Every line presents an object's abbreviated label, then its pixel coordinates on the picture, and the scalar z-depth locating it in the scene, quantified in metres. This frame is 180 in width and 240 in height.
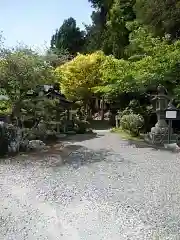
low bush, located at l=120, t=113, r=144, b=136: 7.91
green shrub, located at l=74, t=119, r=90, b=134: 9.59
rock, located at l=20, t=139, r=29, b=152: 6.46
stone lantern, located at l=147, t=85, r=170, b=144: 7.07
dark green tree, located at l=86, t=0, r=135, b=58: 11.46
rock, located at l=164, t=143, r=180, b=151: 6.45
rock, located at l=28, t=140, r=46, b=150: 6.62
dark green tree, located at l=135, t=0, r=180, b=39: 7.33
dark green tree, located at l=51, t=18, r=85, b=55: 17.90
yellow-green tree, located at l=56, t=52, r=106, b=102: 12.42
